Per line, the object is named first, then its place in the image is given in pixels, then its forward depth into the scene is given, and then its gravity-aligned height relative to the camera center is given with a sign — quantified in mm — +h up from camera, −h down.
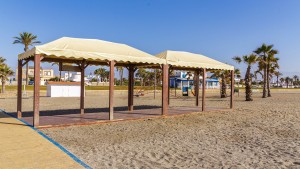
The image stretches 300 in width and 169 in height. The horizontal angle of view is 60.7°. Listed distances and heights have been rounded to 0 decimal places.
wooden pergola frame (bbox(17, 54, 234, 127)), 9453 +149
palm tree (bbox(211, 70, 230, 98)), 31469 -40
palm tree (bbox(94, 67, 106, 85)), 115294 +4784
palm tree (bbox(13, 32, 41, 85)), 56988 +9567
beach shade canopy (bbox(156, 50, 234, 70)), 13531 +1311
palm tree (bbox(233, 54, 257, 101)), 27344 +1402
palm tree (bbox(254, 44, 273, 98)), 31312 +3940
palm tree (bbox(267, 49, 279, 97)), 31734 +3303
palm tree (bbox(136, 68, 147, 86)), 92406 +3287
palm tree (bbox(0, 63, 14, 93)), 36856 +1310
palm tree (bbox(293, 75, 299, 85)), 167125 +4225
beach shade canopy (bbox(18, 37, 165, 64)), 9750 +1332
